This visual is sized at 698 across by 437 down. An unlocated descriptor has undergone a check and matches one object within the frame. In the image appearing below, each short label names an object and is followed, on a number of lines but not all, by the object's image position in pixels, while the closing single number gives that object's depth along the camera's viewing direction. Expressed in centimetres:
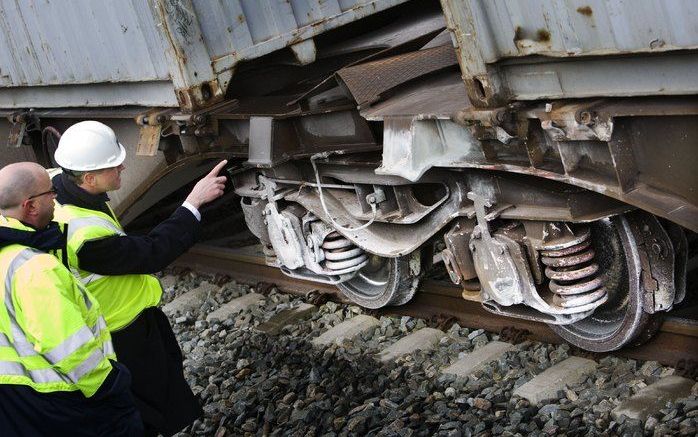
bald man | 430
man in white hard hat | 516
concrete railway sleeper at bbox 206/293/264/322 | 854
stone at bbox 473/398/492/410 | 573
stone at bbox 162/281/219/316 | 896
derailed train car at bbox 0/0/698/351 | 464
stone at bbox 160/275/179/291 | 978
